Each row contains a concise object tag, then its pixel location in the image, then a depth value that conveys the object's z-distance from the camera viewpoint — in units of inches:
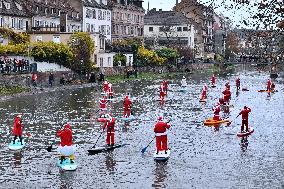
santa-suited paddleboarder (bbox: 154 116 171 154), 1044.5
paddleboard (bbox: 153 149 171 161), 1047.6
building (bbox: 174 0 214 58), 6948.8
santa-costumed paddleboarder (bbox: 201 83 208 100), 2245.4
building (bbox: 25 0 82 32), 3604.8
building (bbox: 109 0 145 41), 4968.0
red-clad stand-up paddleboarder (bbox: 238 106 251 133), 1341.0
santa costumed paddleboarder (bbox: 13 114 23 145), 1141.1
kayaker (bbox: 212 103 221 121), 1574.8
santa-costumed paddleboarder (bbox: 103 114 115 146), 1138.0
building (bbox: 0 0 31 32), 3243.1
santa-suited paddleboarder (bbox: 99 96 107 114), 1870.1
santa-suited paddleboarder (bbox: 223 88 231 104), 2055.5
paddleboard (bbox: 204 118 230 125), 1556.3
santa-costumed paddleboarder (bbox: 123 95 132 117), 1620.3
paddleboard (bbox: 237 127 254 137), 1349.7
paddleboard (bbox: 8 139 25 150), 1146.0
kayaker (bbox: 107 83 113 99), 2263.2
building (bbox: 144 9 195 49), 6314.0
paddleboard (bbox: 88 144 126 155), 1102.4
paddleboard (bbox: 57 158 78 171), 960.8
